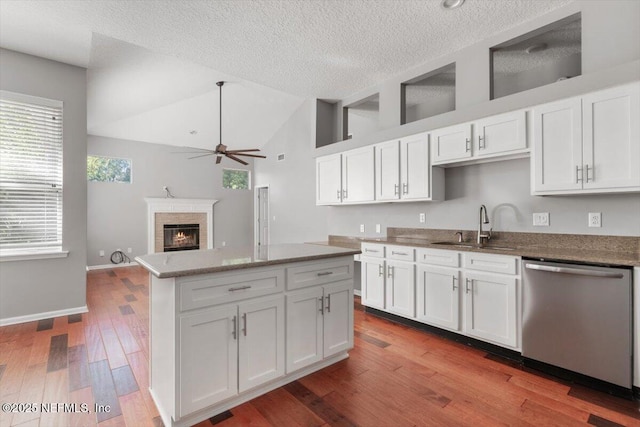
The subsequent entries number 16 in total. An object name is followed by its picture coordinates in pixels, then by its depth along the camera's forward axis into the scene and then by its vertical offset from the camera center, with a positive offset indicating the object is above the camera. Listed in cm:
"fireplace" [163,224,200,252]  773 -58
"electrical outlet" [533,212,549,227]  289 -5
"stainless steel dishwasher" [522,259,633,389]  208 -75
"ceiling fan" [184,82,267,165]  517 +105
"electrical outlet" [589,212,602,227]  259 -4
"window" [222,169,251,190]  871 +99
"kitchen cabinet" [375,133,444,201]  350 +50
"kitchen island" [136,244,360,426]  174 -71
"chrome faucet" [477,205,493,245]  323 -13
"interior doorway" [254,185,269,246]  872 -3
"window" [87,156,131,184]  683 +100
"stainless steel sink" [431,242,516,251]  300 -33
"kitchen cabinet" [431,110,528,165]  276 +72
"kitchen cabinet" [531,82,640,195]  220 +54
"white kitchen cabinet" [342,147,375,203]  414 +53
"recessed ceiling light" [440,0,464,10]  251 +171
